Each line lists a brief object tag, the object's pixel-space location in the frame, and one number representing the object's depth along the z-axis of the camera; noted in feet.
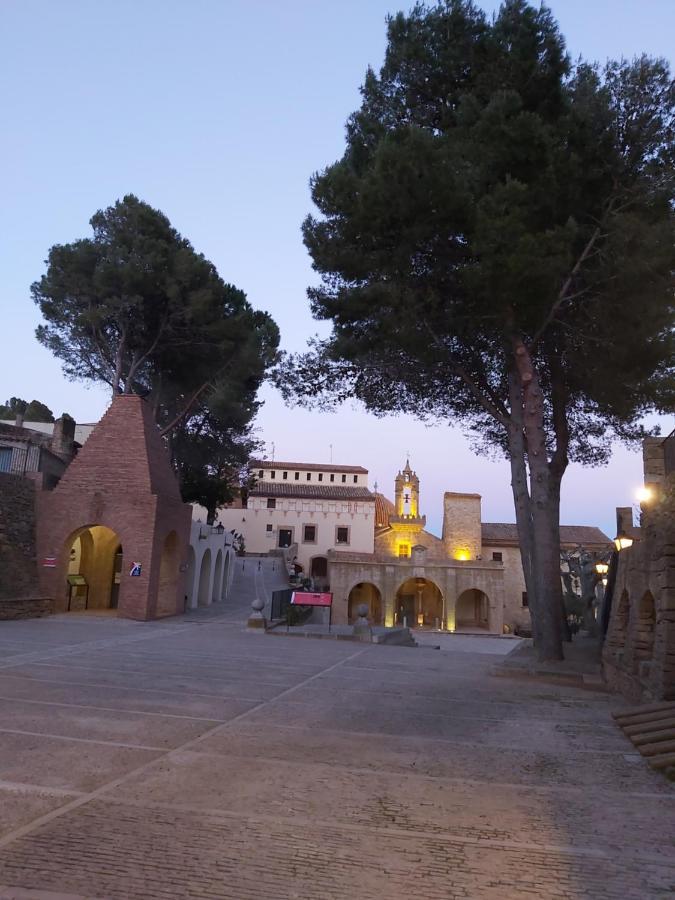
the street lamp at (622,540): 41.27
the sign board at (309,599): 62.06
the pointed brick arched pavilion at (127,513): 64.59
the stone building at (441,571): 127.85
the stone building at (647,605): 25.89
